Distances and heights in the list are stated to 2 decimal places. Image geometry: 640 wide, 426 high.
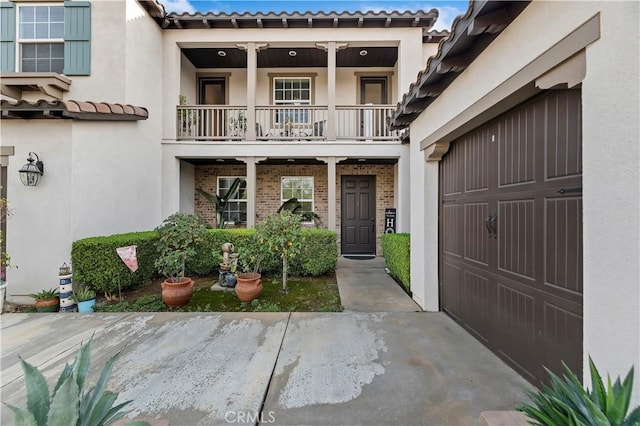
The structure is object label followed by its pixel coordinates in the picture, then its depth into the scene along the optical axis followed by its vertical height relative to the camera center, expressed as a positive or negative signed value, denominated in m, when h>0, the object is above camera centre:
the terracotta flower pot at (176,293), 4.64 -1.37
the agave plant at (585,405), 1.22 -0.91
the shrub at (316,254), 6.57 -0.97
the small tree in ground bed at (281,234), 5.29 -0.38
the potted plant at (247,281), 4.92 -1.23
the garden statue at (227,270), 5.70 -1.22
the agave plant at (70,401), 1.21 -0.91
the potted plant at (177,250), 4.68 -0.68
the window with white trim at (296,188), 9.61 +0.97
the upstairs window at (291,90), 9.61 +4.51
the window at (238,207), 9.47 +0.28
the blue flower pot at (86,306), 4.55 -1.56
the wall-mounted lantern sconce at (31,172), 5.00 +0.79
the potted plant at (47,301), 4.60 -1.51
